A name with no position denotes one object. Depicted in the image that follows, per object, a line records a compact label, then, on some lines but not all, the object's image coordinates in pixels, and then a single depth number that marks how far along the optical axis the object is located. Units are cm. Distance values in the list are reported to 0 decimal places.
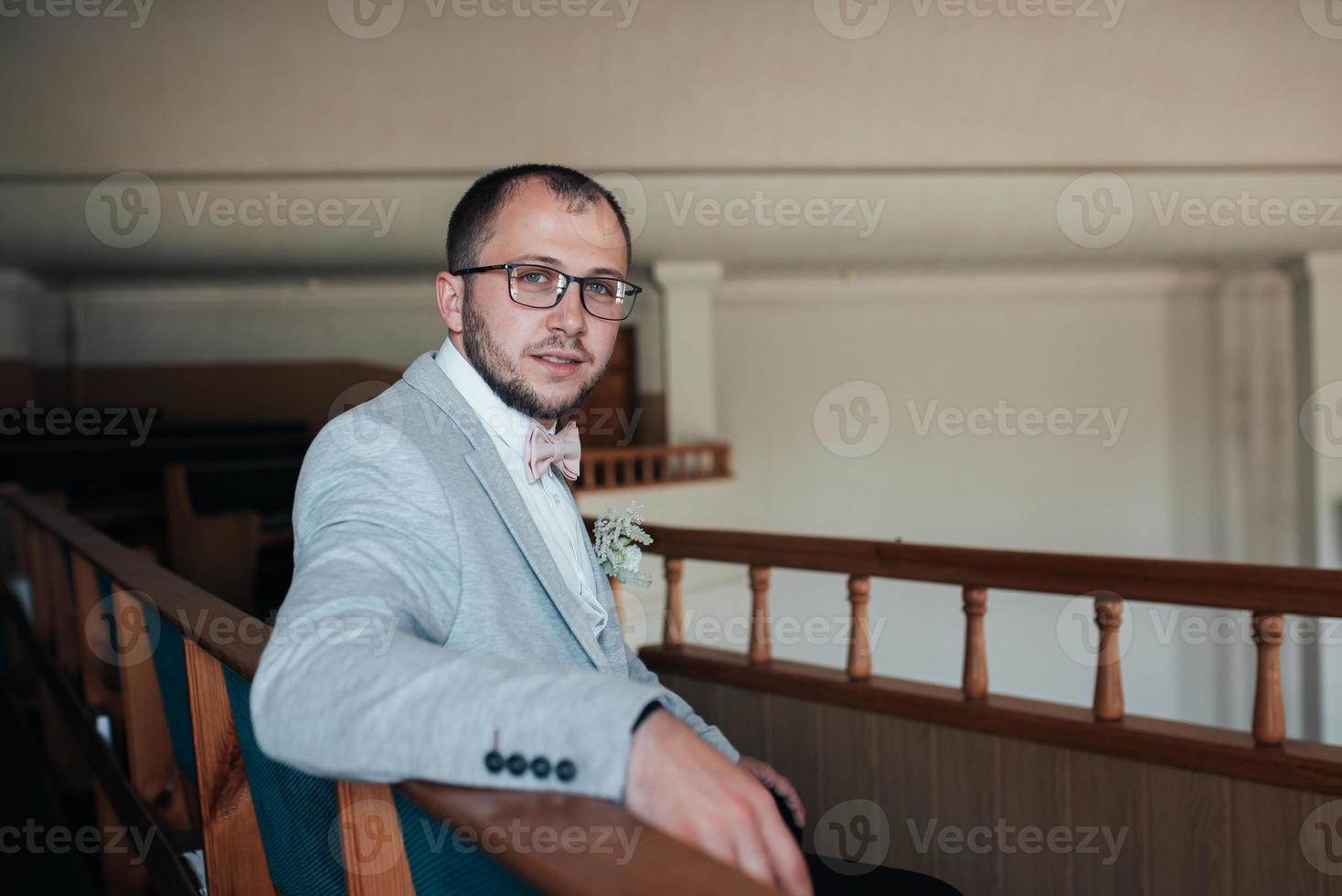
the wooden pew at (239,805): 53
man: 63
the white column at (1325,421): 871
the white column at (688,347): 925
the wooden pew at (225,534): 502
